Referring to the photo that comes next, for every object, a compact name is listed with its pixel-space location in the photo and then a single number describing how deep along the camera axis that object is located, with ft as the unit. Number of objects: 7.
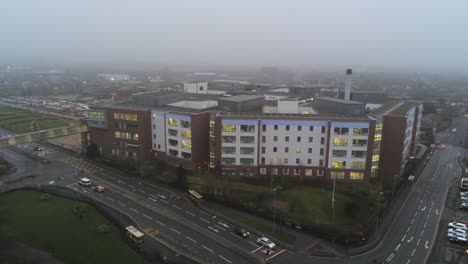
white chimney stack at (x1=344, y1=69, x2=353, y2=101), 307.78
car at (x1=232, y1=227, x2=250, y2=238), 173.58
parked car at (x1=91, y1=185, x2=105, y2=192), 225.89
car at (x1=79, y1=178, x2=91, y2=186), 235.61
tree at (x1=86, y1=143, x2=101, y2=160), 294.66
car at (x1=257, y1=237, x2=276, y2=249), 164.76
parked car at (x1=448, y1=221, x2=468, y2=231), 185.92
